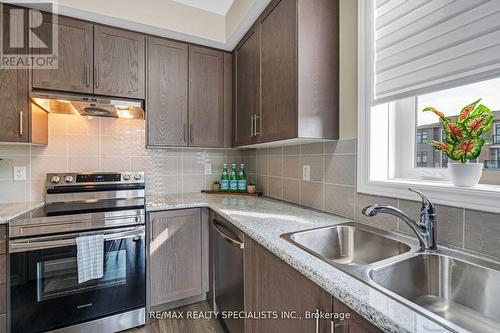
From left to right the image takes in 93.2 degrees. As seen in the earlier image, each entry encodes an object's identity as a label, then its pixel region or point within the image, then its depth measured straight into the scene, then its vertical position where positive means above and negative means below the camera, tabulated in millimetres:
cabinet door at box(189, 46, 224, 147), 2131 +635
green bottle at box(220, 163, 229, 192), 2383 -160
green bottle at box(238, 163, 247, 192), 2371 -150
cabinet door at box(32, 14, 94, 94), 1666 +788
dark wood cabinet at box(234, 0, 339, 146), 1341 +581
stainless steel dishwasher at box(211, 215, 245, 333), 1337 -661
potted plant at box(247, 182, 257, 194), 2287 -221
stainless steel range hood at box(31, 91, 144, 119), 1650 +474
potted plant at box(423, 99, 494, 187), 949 +102
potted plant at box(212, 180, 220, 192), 2435 -210
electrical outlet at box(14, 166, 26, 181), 1831 -46
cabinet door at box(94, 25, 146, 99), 1800 +820
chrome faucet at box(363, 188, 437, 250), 912 -228
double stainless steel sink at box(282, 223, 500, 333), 743 -393
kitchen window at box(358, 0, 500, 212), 866 +336
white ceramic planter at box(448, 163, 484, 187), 940 -32
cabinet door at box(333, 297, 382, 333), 594 -413
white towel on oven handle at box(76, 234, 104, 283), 1485 -574
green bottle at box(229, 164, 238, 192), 2367 -159
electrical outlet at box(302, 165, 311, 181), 1667 -44
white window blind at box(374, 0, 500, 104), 829 +494
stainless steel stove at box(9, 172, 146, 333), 1384 -644
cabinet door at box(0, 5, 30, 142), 1575 +441
